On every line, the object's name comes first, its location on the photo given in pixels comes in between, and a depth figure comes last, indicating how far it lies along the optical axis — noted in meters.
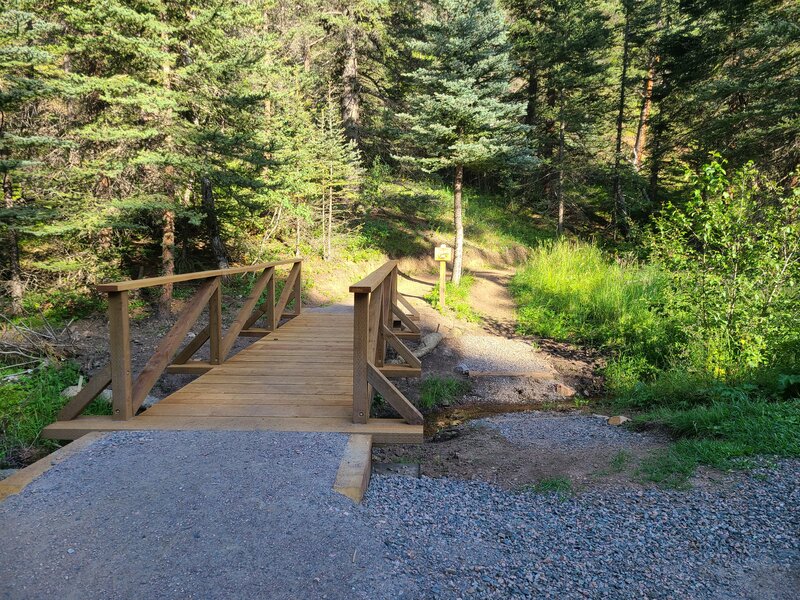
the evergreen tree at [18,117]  5.87
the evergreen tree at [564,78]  15.95
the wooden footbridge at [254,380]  3.66
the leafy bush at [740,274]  5.04
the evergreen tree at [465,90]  11.36
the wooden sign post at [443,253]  10.28
